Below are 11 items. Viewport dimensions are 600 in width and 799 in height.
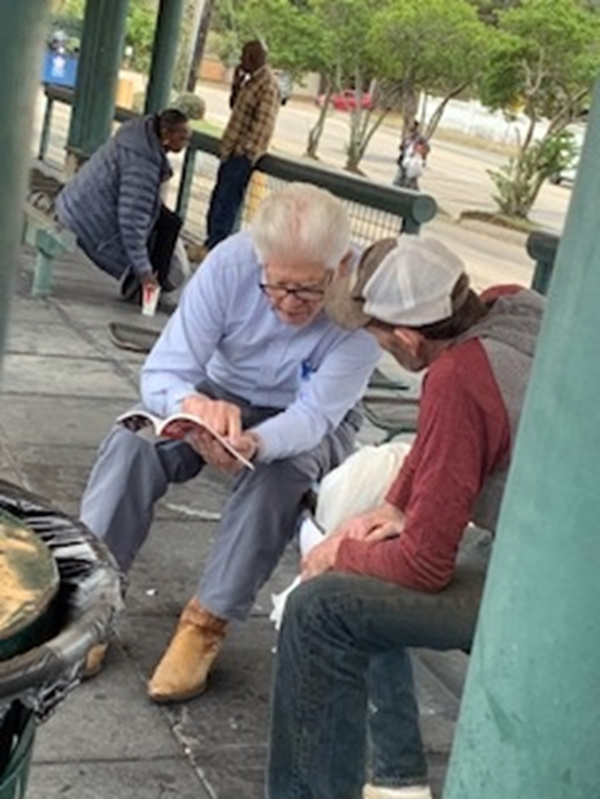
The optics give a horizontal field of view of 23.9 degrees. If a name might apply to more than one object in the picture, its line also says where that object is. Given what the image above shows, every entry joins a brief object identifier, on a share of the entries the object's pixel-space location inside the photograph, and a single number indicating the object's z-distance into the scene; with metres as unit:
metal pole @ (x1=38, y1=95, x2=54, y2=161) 15.48
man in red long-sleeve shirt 2.80
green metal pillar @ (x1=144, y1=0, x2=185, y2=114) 11.80
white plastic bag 3.36
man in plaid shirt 9.99
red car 31.54
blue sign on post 20.94
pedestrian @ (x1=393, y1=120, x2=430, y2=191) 25.61
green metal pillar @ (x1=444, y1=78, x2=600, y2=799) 1.80
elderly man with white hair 3.58
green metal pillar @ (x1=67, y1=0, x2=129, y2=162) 12.00
